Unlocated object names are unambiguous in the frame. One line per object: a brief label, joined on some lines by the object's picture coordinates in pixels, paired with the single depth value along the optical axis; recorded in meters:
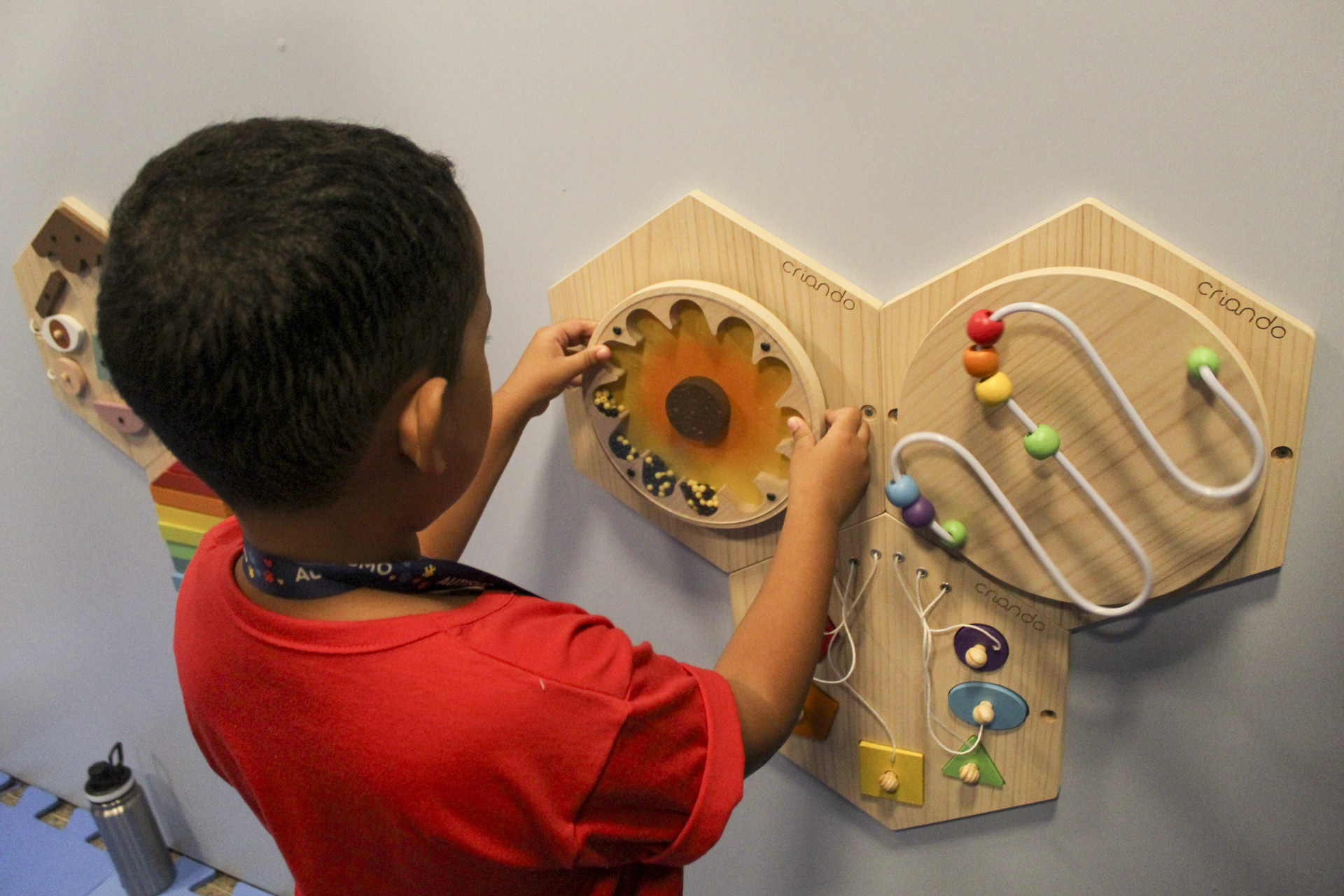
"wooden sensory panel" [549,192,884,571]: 0.67
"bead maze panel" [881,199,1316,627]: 0.56
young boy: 0.42
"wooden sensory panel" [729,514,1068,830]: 0.69
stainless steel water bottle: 1.30
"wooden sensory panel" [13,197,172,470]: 0.99
